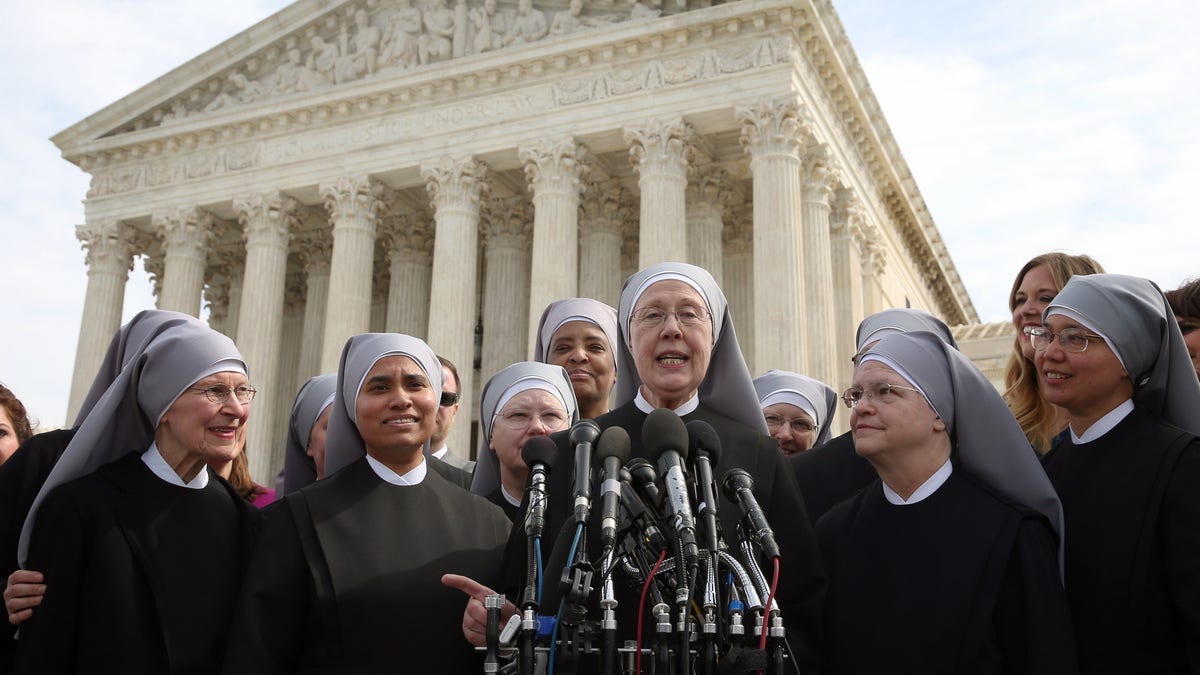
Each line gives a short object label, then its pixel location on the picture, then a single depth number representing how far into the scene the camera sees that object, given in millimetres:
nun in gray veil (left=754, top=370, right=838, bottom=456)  7113
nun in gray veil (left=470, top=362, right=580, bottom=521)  5918
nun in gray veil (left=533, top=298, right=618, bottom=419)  6695
